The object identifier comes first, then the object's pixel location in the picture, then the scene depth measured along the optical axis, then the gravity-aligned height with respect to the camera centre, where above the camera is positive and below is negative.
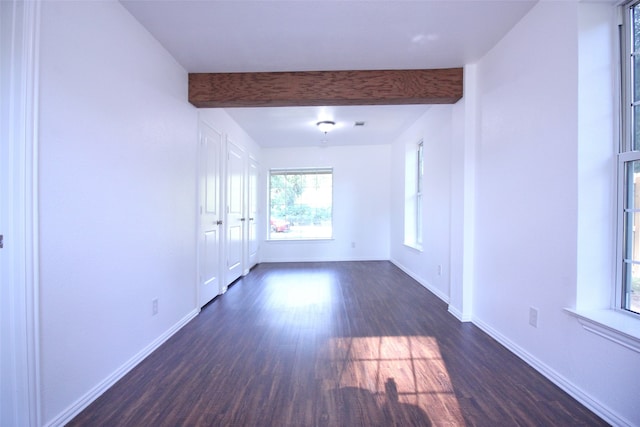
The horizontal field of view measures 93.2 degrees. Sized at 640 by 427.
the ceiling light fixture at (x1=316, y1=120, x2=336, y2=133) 4.40 +1.30
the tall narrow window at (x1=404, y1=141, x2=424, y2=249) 4.92 +0.29
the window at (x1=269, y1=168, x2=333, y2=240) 6.38 +0.15
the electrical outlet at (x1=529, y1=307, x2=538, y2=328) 1.99 -0.68
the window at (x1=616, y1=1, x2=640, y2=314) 1.55 +0.22
